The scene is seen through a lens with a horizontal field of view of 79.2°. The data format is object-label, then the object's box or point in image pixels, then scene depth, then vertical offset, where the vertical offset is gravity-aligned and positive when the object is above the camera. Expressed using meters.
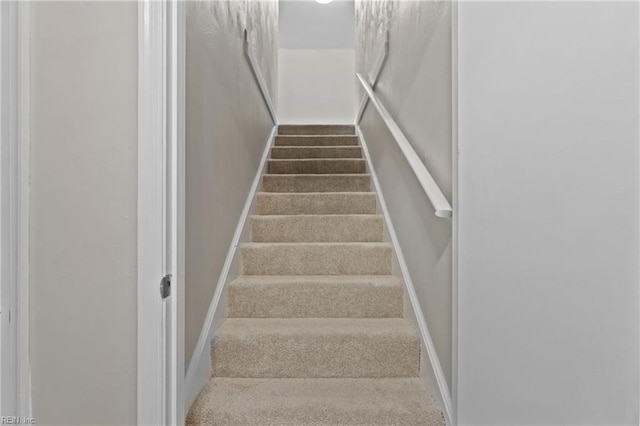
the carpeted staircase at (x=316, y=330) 1.24 -0.48
